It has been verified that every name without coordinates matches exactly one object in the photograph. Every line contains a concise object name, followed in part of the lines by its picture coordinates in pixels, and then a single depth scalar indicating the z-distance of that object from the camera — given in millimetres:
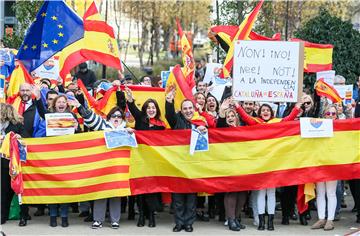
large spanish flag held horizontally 10836
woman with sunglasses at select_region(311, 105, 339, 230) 10852
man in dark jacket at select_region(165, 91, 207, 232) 10664
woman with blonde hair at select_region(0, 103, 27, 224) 10578
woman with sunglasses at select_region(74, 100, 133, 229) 10766
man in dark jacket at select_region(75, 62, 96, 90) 16250
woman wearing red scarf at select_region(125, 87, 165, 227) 10867
